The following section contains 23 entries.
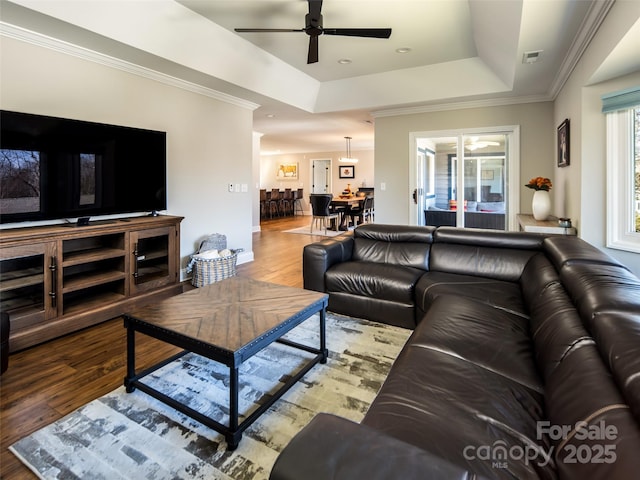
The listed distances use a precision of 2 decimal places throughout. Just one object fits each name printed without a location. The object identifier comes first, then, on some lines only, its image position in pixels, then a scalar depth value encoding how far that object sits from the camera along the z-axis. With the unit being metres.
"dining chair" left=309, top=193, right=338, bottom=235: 8.36
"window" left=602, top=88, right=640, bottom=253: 2.89
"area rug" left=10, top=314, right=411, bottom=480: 1.53
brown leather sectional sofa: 0.80
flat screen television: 2.67
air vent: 3.21
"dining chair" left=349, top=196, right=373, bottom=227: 9.24
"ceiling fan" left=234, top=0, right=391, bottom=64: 2.98
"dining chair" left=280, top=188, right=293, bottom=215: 12.55
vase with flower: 4.02
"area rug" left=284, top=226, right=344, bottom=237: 8.46
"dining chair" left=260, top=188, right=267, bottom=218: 11.57
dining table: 8.98
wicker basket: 4.14
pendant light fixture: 11.16
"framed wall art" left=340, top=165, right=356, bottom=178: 13.00
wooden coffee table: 1.68
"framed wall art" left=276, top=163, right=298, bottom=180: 13.90
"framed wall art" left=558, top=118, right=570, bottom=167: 3.76
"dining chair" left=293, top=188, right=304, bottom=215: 13.26
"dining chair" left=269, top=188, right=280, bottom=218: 11.93
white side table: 3.54
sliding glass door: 5.43
